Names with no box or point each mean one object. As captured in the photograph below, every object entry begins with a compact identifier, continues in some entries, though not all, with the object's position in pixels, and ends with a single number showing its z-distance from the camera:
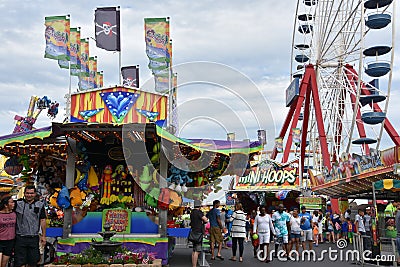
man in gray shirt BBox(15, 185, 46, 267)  6.74
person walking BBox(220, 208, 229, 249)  16.25
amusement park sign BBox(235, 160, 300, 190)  29.31
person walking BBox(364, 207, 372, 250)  10.98
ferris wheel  20.08
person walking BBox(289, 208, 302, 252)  12.37
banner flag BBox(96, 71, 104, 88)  26.00
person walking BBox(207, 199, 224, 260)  11.70
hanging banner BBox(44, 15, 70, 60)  17.44
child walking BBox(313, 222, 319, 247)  18.35
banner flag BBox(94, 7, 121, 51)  15.05
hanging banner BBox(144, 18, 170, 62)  16.95
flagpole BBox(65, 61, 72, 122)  13.46
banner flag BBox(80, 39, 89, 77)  21.92
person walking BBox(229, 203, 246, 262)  11.50
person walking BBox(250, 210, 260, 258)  12.03
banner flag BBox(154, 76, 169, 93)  19.23
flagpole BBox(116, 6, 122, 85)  15.15
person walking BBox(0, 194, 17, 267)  6.62
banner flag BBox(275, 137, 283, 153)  34.41
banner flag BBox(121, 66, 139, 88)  21.83
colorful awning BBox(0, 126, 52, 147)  9.26
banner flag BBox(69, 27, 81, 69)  19.19
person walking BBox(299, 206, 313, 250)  13.77
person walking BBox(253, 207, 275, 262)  11.58
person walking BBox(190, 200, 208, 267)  9.66
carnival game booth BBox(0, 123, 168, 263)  9.61
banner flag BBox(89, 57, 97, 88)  23.42
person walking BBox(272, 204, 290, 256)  12.13
